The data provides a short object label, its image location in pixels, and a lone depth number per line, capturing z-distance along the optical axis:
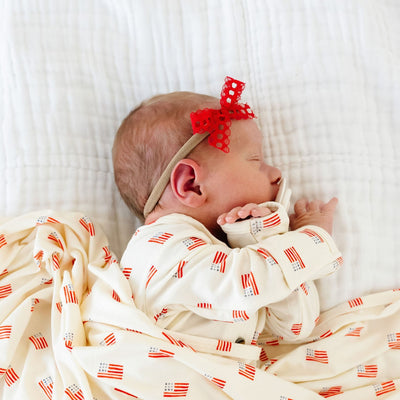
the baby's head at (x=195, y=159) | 0.68
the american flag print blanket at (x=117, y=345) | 0.64
